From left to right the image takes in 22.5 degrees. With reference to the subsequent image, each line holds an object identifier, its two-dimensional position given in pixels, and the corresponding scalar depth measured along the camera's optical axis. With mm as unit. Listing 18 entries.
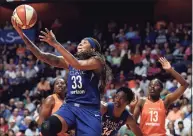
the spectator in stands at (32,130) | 11758
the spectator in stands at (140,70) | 13844
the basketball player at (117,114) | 6508
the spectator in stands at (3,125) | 12563
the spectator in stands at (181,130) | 10578
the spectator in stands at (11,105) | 13852
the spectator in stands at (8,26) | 17922
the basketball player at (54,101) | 6766
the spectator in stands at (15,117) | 12741
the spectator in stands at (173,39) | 15174
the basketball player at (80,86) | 5031
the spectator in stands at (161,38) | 15406
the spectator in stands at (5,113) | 13484
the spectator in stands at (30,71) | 15289
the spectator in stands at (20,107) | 13268
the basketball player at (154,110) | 6969
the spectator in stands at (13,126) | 12422
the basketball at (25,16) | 5492
